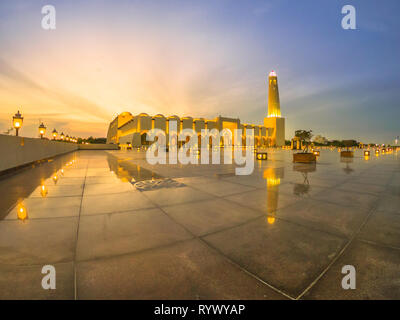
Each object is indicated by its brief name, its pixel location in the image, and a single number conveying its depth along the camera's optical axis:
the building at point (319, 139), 36.82
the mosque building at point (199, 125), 74.75
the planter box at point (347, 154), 22.71
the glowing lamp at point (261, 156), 18.93
